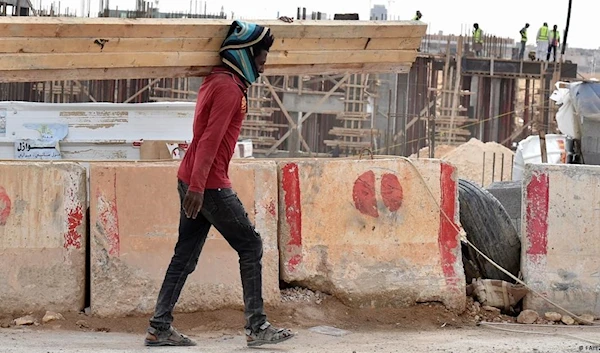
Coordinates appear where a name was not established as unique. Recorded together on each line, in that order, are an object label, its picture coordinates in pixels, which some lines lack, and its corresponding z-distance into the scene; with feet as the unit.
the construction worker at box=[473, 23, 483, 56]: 222.39
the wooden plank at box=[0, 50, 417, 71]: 33.76
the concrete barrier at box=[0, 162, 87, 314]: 36.92
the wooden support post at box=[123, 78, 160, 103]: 173.60
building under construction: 183.88
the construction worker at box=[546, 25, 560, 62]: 215.57
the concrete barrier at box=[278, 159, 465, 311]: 38.94
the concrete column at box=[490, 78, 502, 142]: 213.19
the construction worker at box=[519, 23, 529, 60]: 224.74
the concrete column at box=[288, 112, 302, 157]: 185.58
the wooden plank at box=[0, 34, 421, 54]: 33.64
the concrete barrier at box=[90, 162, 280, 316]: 37.41
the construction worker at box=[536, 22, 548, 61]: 221.03
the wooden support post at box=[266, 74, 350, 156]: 185.38
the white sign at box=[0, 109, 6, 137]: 82.83
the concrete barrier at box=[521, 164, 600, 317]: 40.15
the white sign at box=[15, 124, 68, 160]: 81.54
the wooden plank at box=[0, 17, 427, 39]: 33.55
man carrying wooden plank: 31.95
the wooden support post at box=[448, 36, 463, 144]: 203.47
